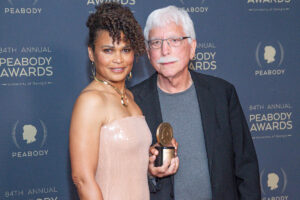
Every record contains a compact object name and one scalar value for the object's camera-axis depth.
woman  1.75
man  2.27
